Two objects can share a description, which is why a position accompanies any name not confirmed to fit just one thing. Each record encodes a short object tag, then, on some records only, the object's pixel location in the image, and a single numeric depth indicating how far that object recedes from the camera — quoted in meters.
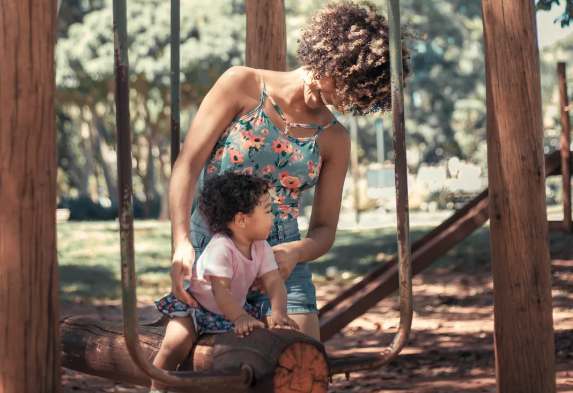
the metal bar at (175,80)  3.96
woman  2.94
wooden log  2.51
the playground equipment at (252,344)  2.27
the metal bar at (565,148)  6.86
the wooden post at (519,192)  3.47
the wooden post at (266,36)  4.63
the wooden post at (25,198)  2.47
